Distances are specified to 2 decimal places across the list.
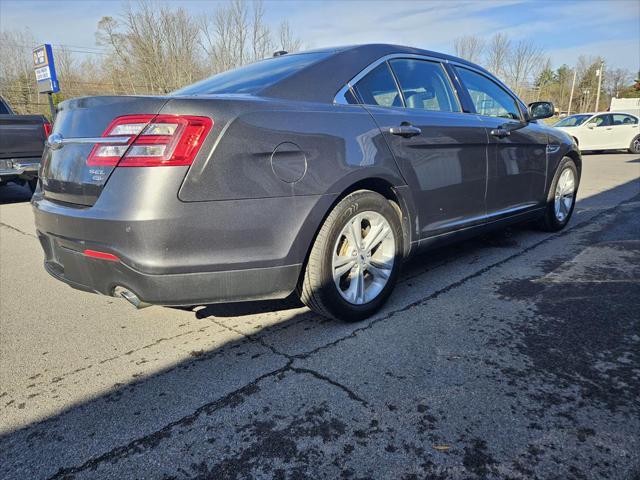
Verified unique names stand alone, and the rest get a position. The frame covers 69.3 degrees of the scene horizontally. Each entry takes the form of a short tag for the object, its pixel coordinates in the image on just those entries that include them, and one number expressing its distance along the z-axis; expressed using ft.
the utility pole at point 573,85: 189.40
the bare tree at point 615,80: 212.84
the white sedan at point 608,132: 54.29
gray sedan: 6.71
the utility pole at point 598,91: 164.19
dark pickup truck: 23.86
